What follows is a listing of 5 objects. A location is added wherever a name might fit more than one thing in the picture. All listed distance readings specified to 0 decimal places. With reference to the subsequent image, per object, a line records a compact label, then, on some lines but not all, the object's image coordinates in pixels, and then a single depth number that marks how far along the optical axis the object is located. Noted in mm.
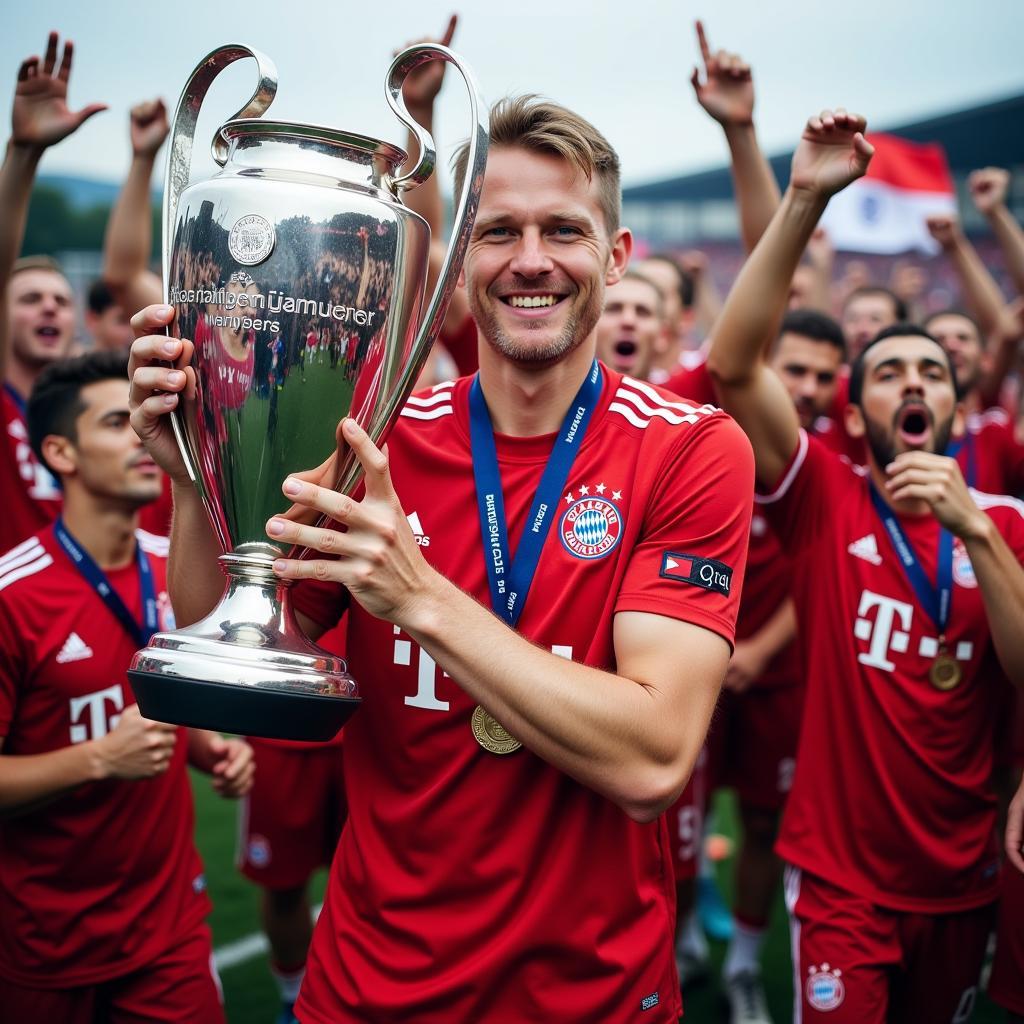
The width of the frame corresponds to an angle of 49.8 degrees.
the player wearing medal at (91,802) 2664
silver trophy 1583
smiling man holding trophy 1812
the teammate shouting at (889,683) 2721
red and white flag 9992
